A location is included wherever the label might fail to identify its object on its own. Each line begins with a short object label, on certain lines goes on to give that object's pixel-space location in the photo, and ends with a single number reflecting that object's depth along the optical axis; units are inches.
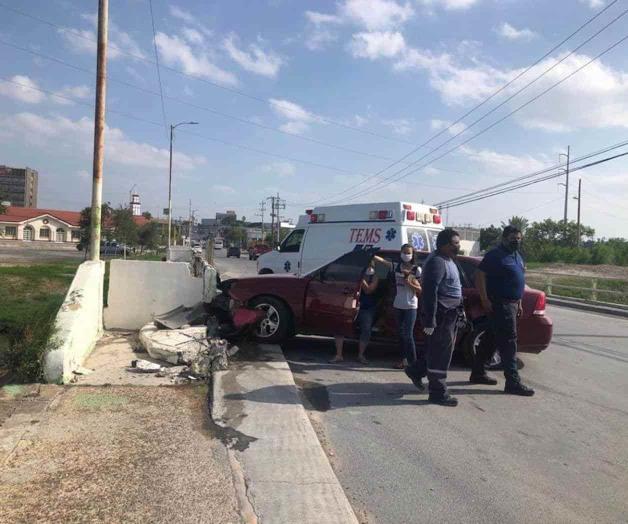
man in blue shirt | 239.5
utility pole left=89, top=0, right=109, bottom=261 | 334.3
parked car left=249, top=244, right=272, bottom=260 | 2062.3
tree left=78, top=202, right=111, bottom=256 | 1417.9
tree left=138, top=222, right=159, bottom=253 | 2169.5
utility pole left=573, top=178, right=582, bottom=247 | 2437.5
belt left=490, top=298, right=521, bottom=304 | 240.7
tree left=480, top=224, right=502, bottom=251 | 2751.0
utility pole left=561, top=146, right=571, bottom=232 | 2560.8
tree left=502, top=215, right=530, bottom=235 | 2916.6
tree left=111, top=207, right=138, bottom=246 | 1772.8
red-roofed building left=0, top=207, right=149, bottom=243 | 3309.5
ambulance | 483.2
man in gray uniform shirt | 219.9
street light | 1510.5
